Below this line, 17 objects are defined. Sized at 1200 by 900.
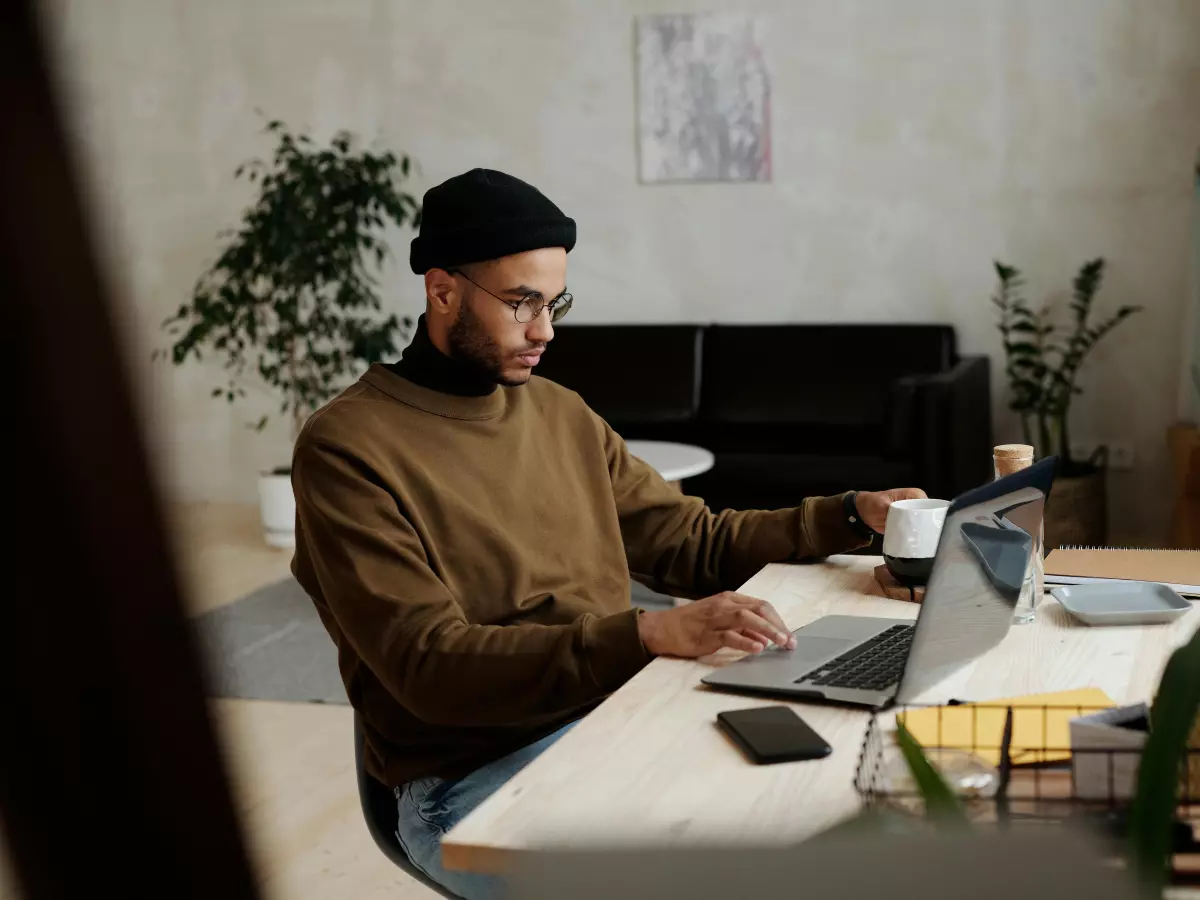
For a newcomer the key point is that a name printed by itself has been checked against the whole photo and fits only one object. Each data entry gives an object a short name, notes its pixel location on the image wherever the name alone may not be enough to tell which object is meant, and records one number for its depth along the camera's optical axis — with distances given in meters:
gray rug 3.62
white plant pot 5.36
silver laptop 1.20
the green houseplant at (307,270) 5.23
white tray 1.51
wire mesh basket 0.90
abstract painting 5.26
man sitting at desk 1.44
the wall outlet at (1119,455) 4.98
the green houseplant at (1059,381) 4.59
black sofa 4.31
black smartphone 1.14
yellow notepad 1.10
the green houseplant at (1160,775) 0.49
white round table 3.87
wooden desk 1.01
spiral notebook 1.68
